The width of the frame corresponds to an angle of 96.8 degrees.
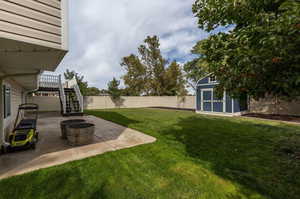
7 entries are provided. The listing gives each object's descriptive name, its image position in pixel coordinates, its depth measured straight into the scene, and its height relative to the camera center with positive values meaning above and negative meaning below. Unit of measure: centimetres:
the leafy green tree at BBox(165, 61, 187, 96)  2041 +292
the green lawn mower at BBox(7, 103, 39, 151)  321 -101
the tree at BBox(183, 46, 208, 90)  1929 +367
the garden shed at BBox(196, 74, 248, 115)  933 -41
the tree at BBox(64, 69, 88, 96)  1492 +218
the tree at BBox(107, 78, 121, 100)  1595 +116
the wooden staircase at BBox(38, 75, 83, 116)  940 +37
